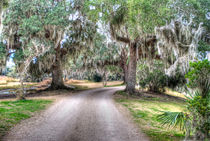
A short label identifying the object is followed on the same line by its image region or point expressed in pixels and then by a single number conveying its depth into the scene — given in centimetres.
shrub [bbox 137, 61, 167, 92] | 1890
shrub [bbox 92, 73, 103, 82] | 4441
